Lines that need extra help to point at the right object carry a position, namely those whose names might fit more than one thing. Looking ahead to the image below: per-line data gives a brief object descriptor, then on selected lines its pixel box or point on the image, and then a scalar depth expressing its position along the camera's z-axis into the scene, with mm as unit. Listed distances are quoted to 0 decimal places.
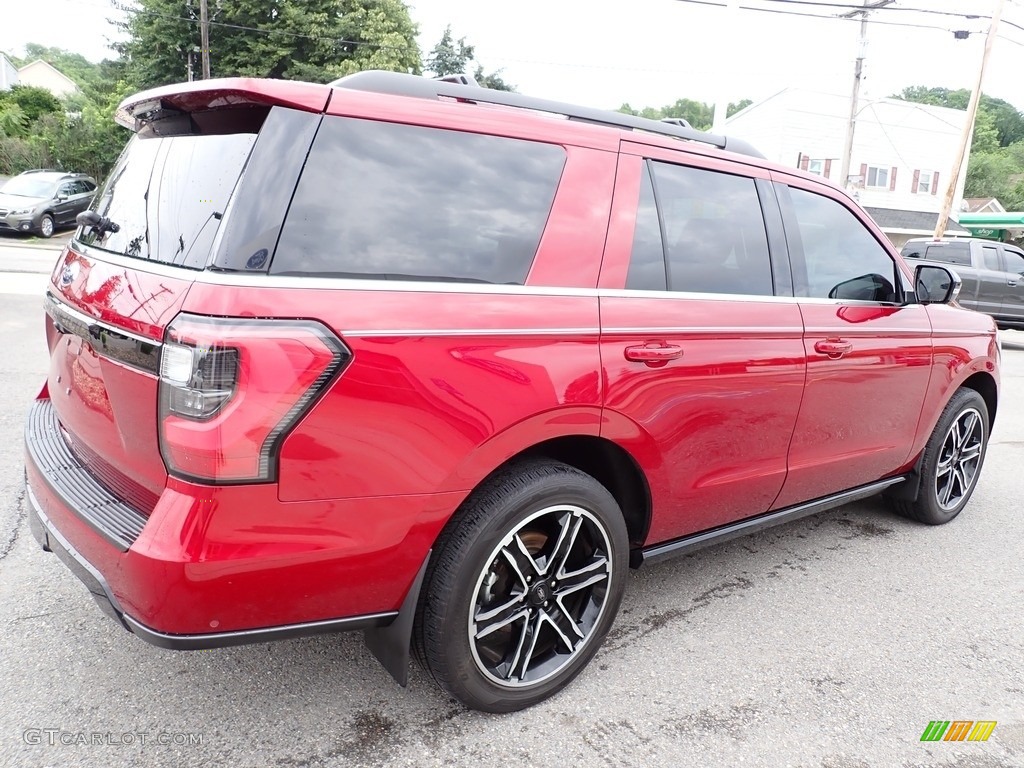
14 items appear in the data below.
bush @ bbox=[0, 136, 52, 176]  26844
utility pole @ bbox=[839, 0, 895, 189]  23219
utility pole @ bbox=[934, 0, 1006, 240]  20172
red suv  1802
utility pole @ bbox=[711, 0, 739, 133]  14797
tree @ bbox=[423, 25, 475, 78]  38969
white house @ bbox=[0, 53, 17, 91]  57375
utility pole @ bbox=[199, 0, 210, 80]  26062
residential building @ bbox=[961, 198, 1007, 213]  51375
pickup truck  13953
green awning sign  38034
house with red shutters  32938
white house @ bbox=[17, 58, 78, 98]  61906
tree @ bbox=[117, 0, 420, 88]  31453
